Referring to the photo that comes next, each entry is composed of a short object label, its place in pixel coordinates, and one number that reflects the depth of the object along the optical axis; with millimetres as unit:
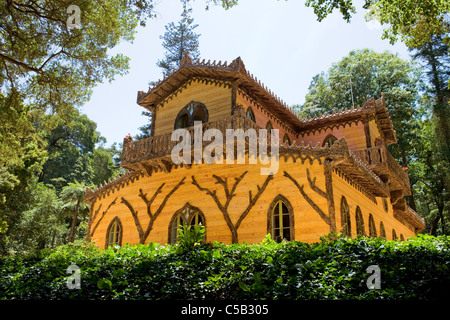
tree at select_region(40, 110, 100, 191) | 48188
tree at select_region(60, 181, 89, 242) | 29016
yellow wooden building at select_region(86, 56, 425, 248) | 13773
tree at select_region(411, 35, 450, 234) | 32312
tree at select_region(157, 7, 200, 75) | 40344
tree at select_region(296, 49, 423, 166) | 32812
